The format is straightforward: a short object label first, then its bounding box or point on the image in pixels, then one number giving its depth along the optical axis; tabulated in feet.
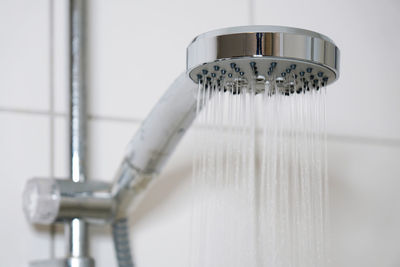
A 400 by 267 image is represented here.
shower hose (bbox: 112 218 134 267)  3.09
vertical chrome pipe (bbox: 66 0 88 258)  3.16
